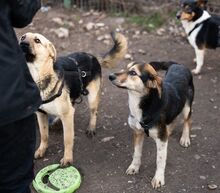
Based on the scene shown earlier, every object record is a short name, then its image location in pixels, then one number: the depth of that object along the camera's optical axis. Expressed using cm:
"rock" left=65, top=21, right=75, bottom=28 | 760
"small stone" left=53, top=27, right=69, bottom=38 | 727
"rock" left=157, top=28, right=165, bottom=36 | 744
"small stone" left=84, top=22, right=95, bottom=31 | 755
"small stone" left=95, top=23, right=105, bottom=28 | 760
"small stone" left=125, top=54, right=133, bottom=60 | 668
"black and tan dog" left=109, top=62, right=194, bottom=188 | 352
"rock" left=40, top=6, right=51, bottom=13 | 817
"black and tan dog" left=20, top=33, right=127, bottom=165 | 354
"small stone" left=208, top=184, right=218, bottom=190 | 399
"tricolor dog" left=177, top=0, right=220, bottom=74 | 607
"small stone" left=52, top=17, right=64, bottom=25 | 765
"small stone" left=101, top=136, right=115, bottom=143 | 478
